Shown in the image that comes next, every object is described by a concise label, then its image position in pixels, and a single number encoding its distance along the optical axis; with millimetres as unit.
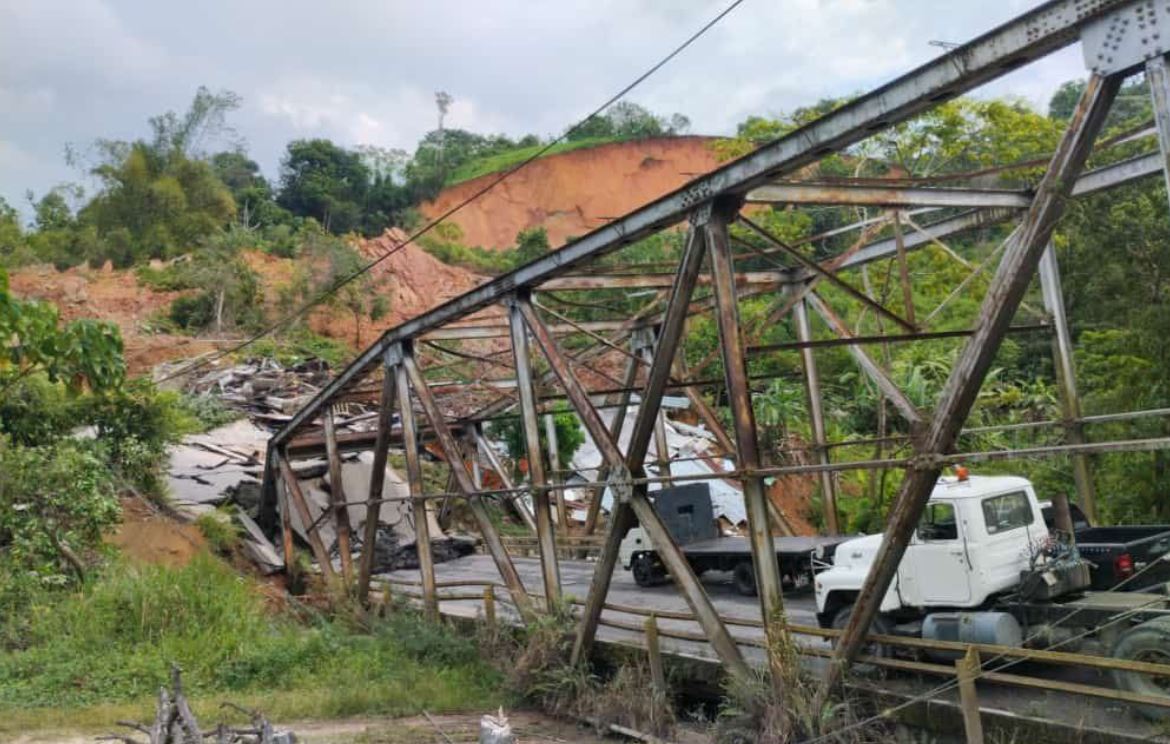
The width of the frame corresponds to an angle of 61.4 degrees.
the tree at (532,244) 53000
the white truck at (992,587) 8266
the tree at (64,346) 10930
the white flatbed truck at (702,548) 14180
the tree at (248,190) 65375
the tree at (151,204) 54750
